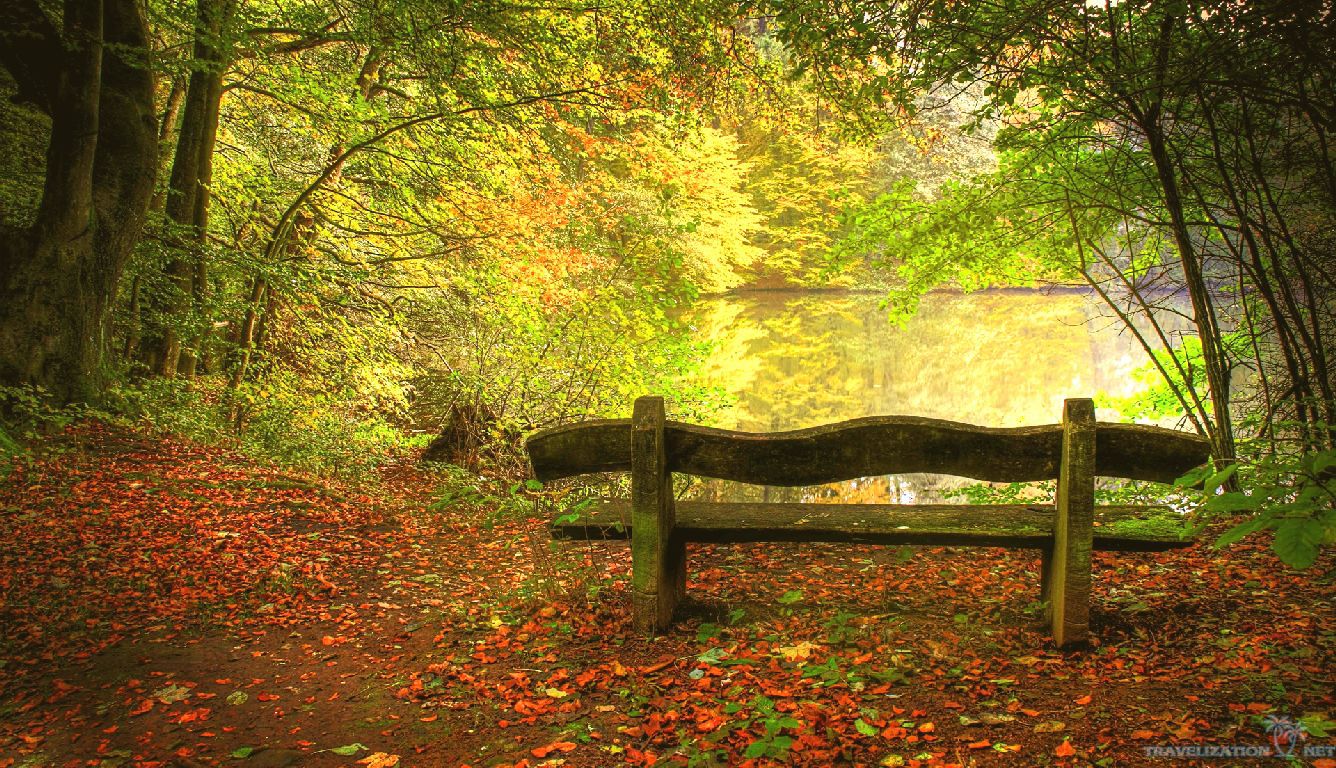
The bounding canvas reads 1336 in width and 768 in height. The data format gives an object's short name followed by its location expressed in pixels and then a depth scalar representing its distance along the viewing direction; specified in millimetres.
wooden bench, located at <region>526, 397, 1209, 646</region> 2992
